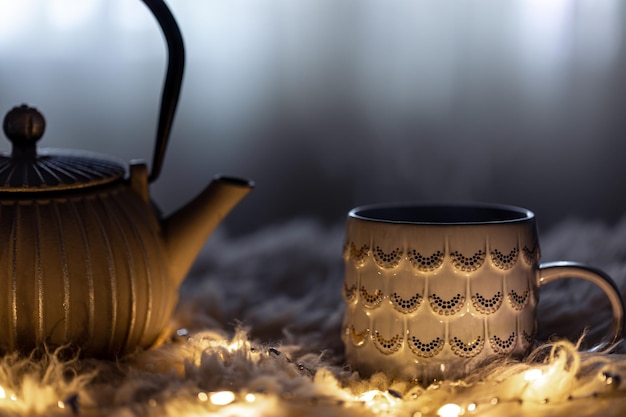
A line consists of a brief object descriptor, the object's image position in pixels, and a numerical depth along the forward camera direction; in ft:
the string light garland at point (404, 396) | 2.14
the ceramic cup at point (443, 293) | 2.28
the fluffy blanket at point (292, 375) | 2.15
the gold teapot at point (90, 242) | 2.37
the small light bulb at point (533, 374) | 2.21
